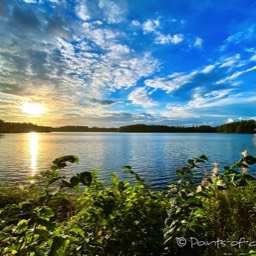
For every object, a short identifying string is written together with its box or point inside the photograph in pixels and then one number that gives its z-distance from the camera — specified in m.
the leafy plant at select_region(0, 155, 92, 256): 1.92
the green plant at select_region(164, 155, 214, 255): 2.08
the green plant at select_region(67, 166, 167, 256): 2.66
